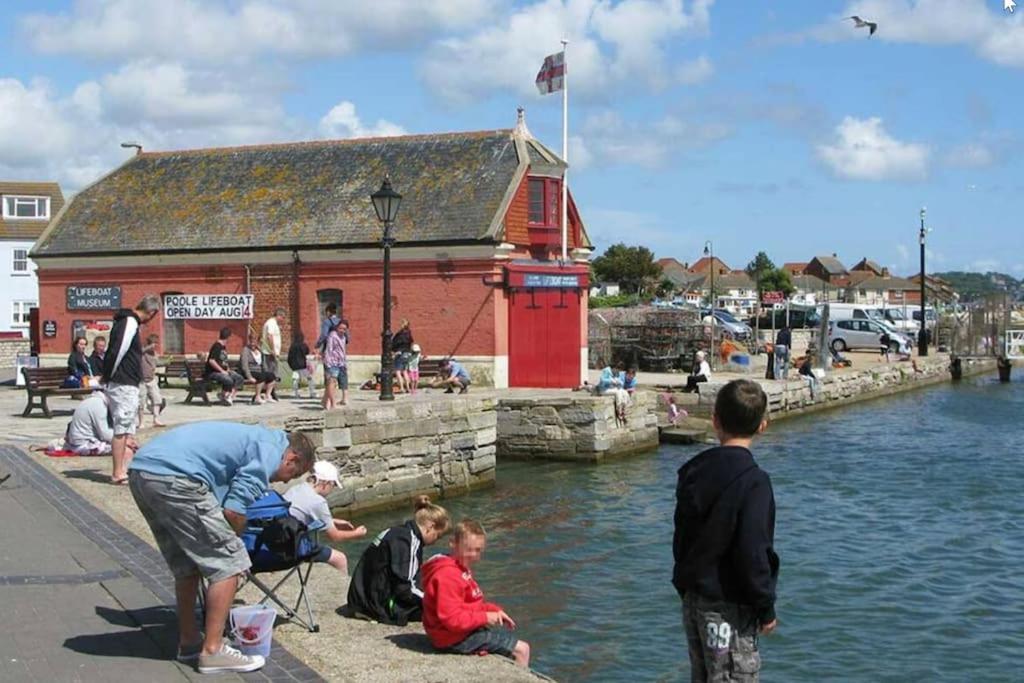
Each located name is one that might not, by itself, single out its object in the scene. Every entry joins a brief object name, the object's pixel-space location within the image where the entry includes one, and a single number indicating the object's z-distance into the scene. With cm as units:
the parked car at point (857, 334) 5041
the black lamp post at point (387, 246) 1969
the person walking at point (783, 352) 3362
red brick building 2719
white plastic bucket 648
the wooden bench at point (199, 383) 2145
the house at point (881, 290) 12938
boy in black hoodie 499
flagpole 2875
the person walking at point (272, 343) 2267
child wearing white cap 743
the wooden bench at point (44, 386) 1891
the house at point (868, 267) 16325
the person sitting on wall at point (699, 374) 2925
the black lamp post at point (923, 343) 4869
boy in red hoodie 725
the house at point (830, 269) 14762
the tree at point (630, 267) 9750
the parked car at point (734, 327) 4456
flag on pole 2986
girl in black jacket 795
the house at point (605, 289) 10000
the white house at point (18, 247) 5588
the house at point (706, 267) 15625
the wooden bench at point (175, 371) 2509
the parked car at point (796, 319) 5634
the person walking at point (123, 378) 1167
